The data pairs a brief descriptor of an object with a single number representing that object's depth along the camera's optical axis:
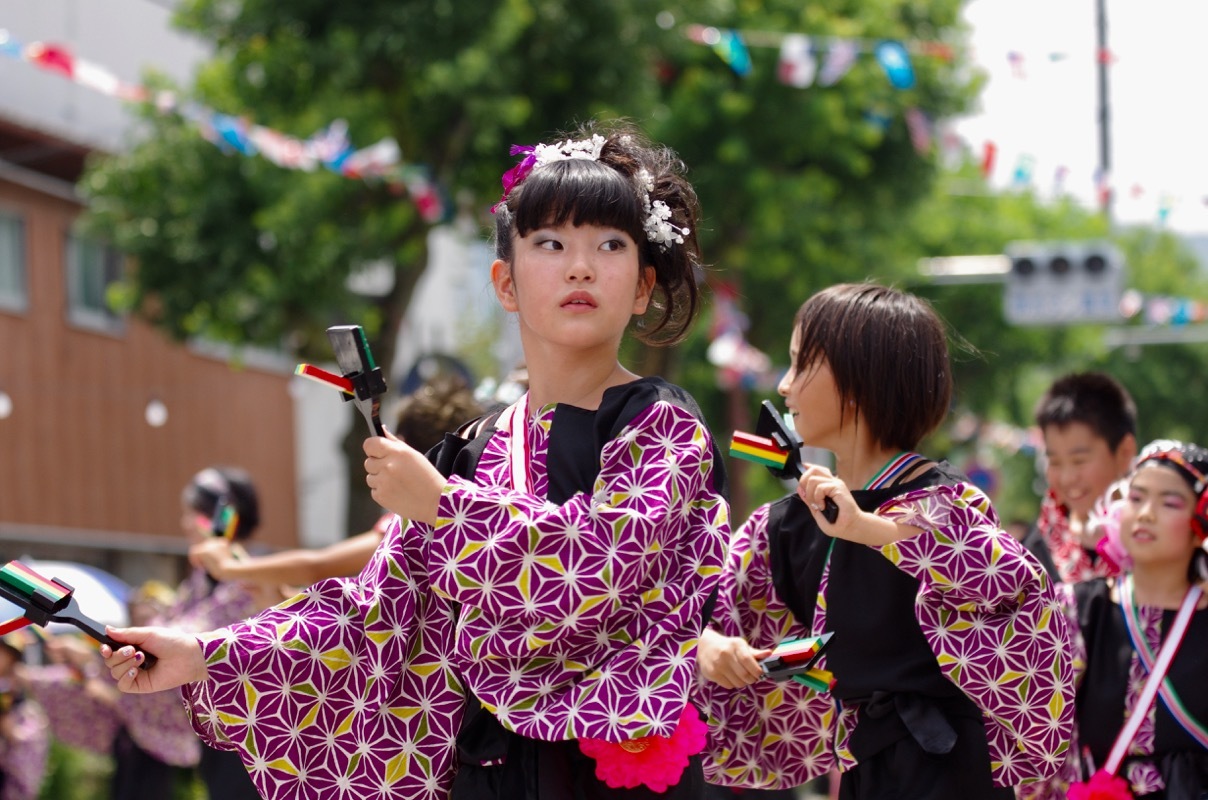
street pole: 25.88
